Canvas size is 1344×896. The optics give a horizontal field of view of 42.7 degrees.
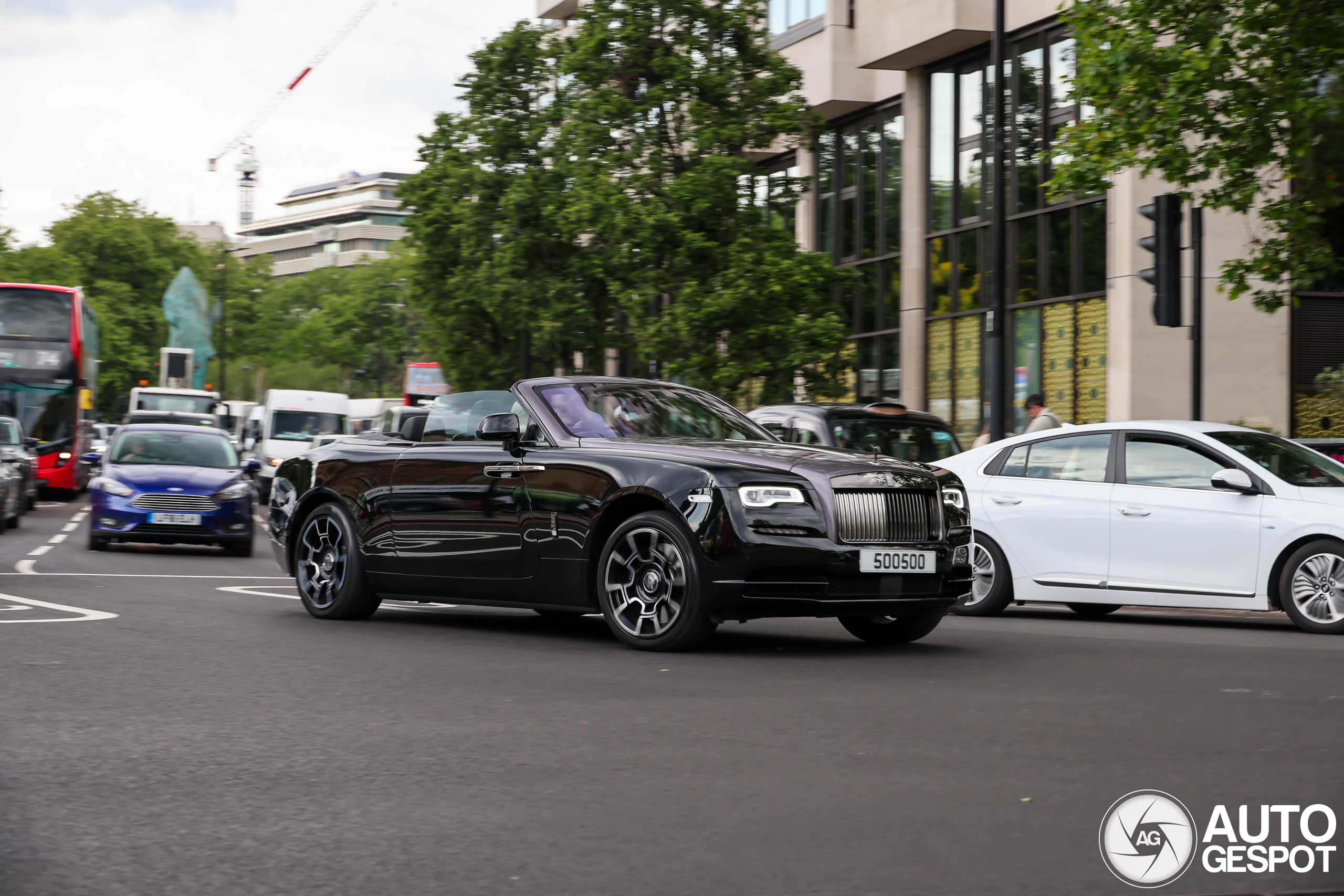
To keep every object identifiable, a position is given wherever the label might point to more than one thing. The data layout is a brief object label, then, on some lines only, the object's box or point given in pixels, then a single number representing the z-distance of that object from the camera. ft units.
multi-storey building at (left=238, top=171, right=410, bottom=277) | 611.88
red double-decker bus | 112.06
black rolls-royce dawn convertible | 28.86
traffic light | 48.91
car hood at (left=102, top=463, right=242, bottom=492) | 64.54
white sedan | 37.52
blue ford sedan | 63.77
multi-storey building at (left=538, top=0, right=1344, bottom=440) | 82.99
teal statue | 275.80
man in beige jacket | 60.59
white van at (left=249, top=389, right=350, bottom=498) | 135.03
